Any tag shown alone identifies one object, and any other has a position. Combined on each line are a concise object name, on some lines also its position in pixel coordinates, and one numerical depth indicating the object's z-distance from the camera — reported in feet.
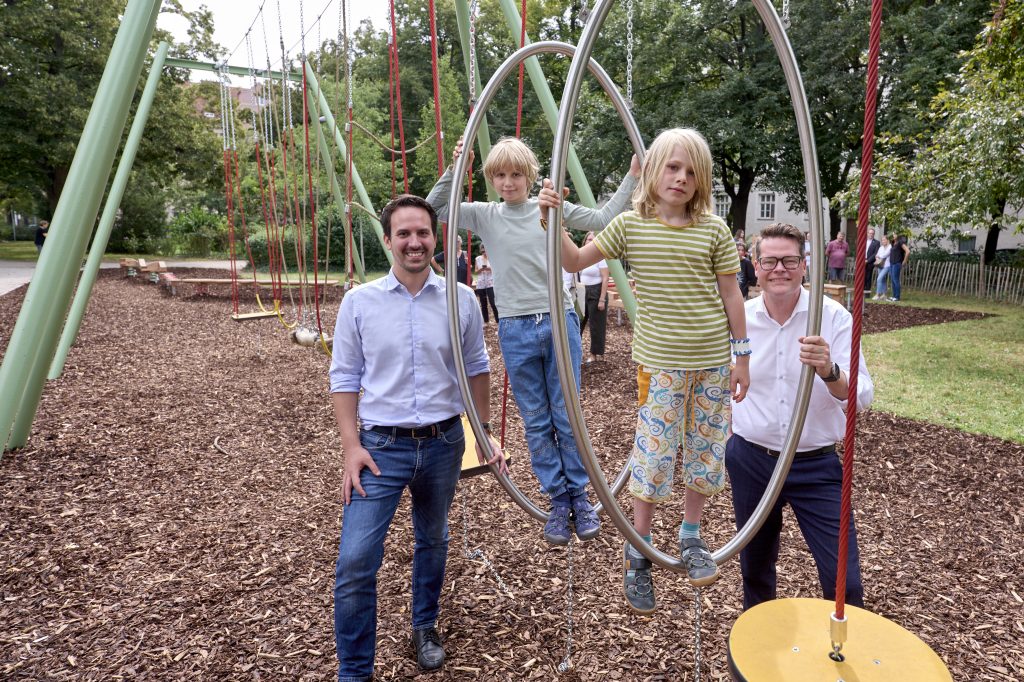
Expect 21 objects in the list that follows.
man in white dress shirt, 9.32
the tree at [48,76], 82.84
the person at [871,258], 63.80
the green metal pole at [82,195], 12.38
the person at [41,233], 89.53
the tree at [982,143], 31.35
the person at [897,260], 60.59
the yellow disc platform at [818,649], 6.82
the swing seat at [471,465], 12.31
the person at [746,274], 51.77
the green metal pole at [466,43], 16.57
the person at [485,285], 43.39
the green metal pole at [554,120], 17.28
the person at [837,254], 65.46
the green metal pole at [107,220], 26.11
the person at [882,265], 63.52
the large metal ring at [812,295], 7.47
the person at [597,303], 32.58
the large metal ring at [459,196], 9.39
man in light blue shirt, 8.91
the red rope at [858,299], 6.22
